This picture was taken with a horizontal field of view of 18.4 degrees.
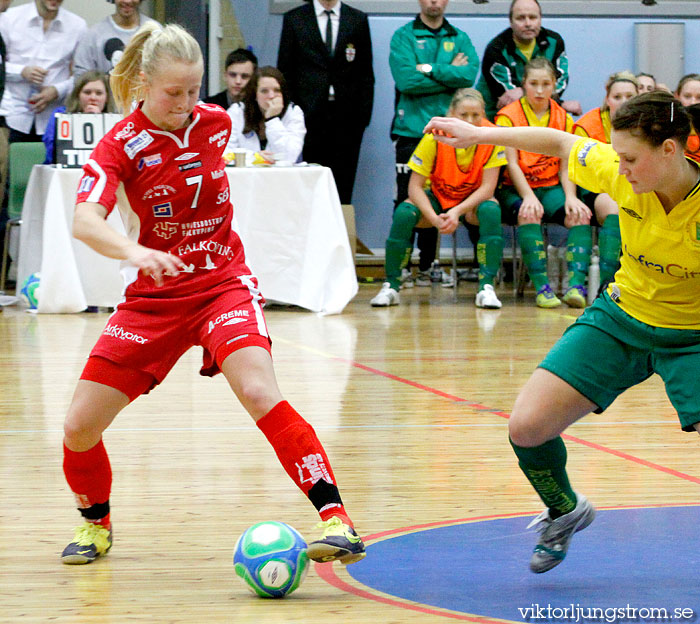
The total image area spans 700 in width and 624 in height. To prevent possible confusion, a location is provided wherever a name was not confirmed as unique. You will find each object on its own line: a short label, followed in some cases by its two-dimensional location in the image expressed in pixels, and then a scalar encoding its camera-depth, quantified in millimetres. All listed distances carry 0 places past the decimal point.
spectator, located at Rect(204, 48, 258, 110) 16823
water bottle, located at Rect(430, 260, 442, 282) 19538
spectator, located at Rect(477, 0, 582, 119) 17784
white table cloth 15153
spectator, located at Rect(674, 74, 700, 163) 16198
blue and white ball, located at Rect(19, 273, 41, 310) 15474
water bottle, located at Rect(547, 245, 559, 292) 19386
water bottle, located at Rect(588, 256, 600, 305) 17174
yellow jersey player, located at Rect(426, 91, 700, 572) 5079
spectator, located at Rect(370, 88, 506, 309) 16396
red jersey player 5354
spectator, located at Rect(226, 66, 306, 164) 16518
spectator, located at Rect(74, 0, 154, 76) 17251
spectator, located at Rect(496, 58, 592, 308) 16457
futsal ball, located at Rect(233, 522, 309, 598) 5018
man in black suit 18394
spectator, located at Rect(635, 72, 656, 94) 16944
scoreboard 15130
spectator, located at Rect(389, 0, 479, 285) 17647
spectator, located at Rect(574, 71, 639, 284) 16076
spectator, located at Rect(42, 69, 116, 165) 15741
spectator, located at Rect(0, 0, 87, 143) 17662
